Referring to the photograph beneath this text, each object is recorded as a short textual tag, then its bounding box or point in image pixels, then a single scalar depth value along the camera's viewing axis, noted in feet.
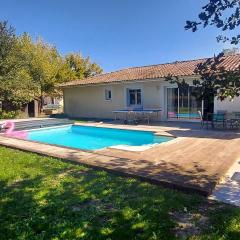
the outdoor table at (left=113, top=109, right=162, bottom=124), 67.41
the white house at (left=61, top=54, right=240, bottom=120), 68.23
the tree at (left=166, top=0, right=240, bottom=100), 9.64
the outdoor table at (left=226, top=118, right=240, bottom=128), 52.42
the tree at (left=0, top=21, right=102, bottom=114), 73.32
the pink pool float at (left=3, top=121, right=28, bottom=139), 52.85
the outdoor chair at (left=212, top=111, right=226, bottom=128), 53.88
